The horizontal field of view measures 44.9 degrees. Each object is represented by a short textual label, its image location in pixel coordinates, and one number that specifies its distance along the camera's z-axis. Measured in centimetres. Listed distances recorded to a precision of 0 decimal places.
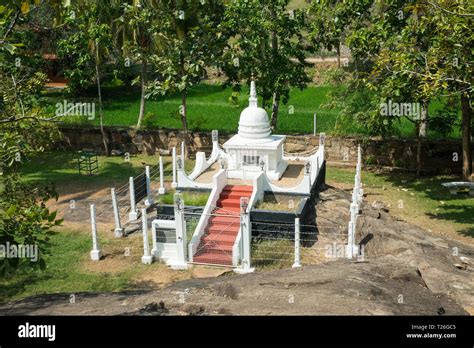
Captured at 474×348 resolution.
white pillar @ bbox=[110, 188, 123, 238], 1758
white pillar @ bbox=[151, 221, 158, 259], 1627
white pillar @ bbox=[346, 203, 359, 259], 1529
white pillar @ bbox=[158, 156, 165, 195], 2178
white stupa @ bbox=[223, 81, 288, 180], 1922
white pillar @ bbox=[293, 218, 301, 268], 1478
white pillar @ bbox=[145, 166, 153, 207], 2035
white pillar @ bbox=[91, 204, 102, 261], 1630
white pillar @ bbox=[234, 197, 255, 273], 1507
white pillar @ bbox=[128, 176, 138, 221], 1909
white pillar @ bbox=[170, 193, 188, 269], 1559
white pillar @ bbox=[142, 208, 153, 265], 1595
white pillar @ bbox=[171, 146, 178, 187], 2155
